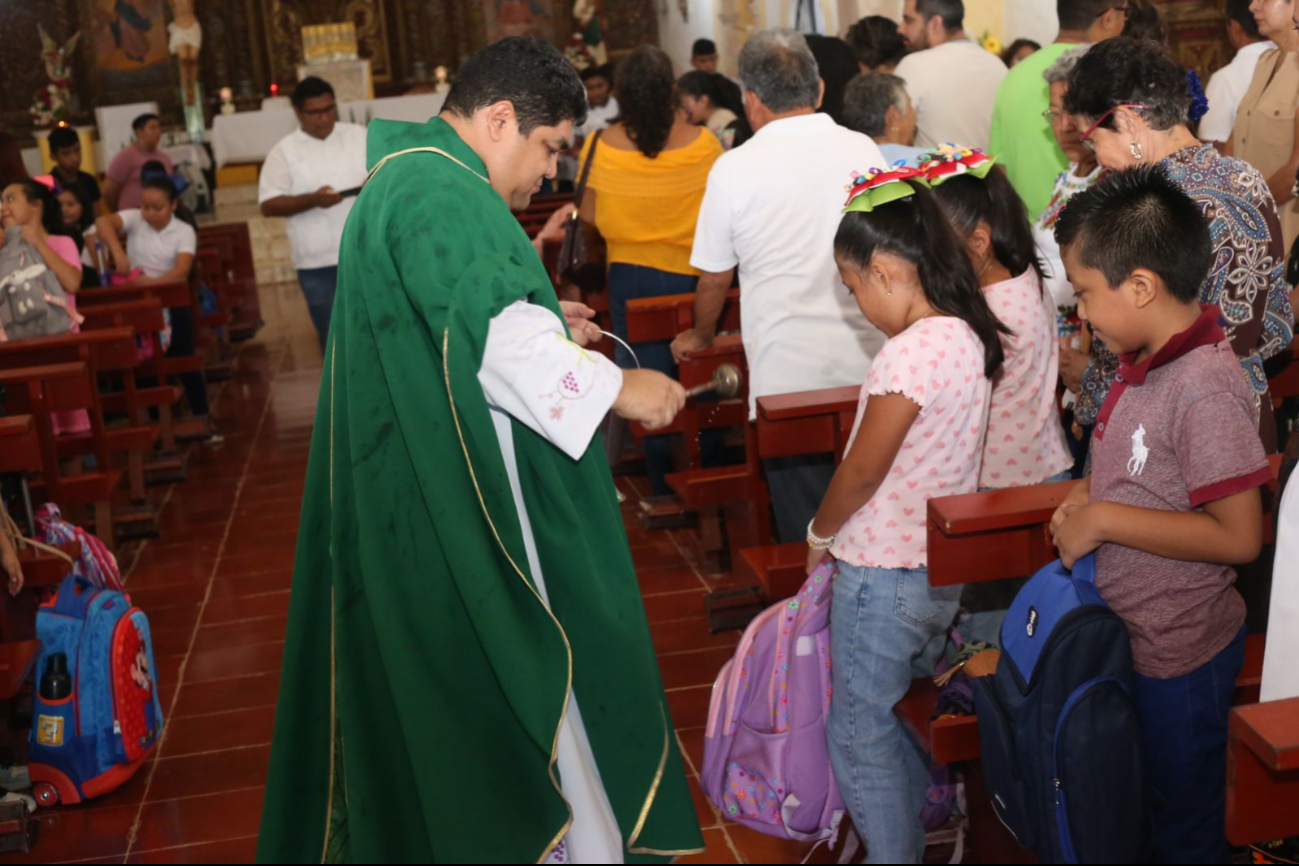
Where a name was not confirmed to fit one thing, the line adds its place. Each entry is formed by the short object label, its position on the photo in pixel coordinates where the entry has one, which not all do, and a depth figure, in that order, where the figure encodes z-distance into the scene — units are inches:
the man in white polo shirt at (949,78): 192.1
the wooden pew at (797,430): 118.6
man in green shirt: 160.6
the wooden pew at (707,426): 153.2
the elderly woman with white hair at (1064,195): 127.6
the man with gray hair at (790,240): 134.2
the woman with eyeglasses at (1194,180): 95.8
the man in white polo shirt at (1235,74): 189.5
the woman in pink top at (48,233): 205.6
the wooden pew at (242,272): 370.3
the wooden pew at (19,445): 138.5
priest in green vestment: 77.4
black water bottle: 124.0
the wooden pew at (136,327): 223.9
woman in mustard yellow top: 170.6
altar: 571.8
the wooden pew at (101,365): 192.5
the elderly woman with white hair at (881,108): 159.0
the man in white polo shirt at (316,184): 233.1
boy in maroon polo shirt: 74.8
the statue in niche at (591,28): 638.5
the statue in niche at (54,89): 613.9
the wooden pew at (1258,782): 64.3
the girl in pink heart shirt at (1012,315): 101.3
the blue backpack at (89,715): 123.9
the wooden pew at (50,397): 174.2
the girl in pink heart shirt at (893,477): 88.4
